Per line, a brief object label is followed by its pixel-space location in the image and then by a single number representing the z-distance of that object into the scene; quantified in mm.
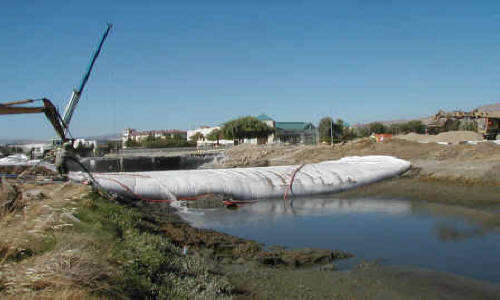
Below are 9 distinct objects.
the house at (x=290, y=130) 84362
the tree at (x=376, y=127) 94250
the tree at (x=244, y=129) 74938
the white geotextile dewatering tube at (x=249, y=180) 16469
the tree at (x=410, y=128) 90375
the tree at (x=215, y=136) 85188
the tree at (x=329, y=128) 65938
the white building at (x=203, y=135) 80250
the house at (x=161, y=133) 124288
